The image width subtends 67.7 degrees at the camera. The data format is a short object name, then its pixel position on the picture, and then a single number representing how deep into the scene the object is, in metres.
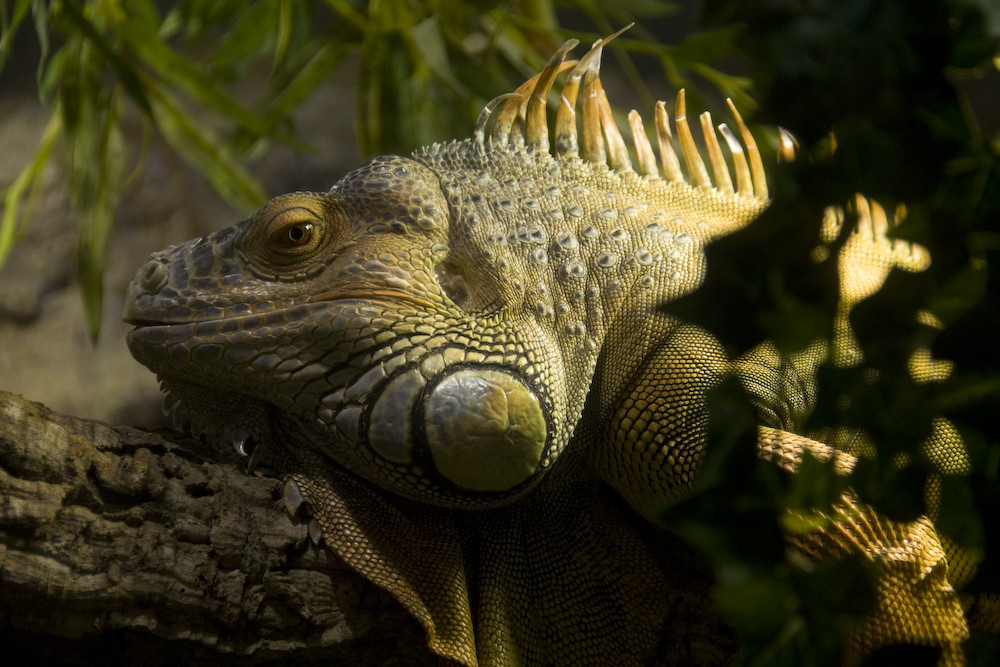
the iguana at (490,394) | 1.67
